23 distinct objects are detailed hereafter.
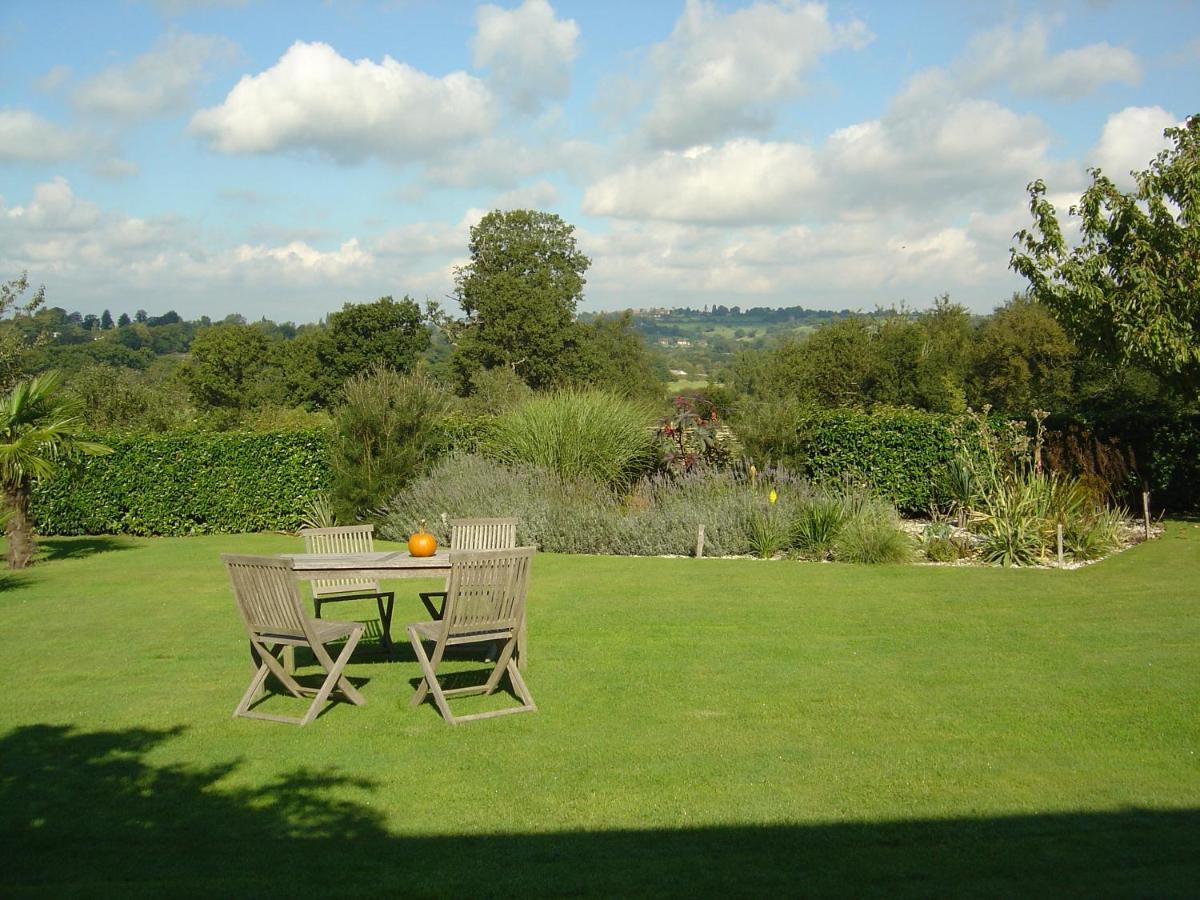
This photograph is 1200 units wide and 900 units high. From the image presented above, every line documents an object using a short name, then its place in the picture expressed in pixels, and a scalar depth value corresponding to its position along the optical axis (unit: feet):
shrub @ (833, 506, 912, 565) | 43.04
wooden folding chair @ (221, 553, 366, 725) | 21.35
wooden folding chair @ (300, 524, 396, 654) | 29.78
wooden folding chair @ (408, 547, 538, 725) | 21.30
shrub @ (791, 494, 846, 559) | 45.01
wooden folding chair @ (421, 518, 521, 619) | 31.19
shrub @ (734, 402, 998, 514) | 54.95
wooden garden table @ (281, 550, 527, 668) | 23.76
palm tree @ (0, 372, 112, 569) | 43.24
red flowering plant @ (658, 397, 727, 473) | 57.98
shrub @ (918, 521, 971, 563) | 43.62
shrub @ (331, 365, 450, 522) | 56.44
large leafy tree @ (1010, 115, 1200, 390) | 45.91
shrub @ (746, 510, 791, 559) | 46.01
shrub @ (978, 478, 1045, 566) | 42.11
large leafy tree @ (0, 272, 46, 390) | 73.46
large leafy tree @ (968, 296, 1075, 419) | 132.46
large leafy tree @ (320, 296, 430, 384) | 173.37
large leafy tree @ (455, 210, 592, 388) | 171.42
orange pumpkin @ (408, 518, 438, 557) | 24.93
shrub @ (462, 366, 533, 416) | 112.53
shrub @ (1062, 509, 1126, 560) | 43.06
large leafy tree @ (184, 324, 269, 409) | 166.91
